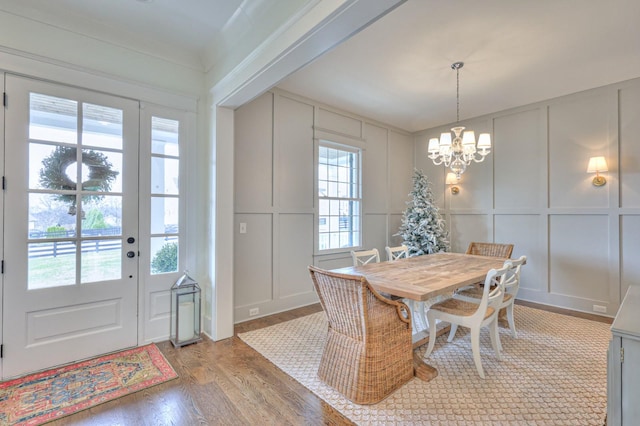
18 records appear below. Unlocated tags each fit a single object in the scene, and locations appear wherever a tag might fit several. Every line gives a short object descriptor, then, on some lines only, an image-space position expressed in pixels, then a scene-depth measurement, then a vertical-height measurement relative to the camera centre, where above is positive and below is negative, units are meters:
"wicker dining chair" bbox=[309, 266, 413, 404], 2.00 -0.91
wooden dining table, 2.18 -0.53
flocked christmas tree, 4.80 -0.16
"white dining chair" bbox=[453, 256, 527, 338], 2.64 -0.80
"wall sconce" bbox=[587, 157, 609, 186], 3.69 +0.61
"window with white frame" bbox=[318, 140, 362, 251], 4.48 +0.29
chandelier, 3.21 +0.78
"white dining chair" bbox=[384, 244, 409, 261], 3.67 -0.45
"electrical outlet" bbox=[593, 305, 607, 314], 3.78 -1.21
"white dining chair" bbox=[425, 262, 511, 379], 2.32 -0.83
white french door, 2.32 -0.10
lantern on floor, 2.93 -1.00
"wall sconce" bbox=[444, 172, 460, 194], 5.23 +0.60
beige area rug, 1.90 -1.29
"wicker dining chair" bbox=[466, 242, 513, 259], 3.82 -0.47
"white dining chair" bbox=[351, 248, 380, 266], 3.21 -0.45
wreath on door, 2.45 +0.36
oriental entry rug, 1.94 -1.30
